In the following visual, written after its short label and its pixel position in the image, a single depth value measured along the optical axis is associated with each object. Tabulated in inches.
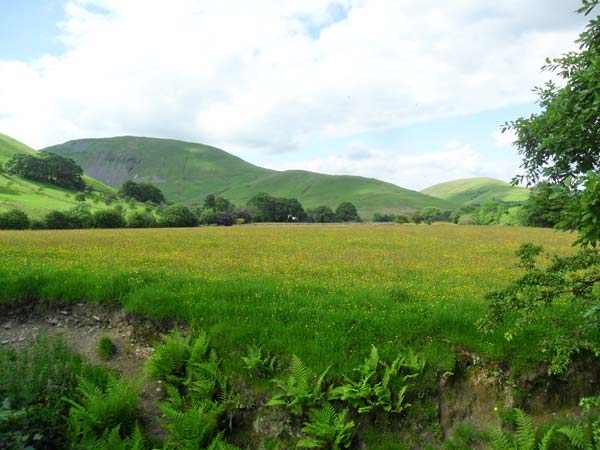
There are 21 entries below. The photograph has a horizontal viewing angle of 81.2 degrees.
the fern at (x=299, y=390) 314.8
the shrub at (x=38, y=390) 303.9
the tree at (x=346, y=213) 6043.3
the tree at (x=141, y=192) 5672.7
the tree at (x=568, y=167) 192.7
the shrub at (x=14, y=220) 2261.3
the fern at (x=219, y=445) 296.0
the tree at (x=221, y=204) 5017.2
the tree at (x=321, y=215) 5812.0
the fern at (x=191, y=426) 311.3
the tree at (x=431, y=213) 5066.9
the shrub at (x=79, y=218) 2544.3
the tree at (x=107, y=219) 2615.7
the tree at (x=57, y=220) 2431.1
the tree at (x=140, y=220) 2850.9
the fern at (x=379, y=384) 314.2
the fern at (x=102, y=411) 329.1
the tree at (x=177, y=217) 3051.2
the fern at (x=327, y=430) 295.0
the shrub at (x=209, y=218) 3656.5
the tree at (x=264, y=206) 5068.4
